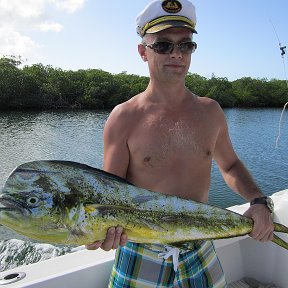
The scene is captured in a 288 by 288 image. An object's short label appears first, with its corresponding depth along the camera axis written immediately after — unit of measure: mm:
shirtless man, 1881
